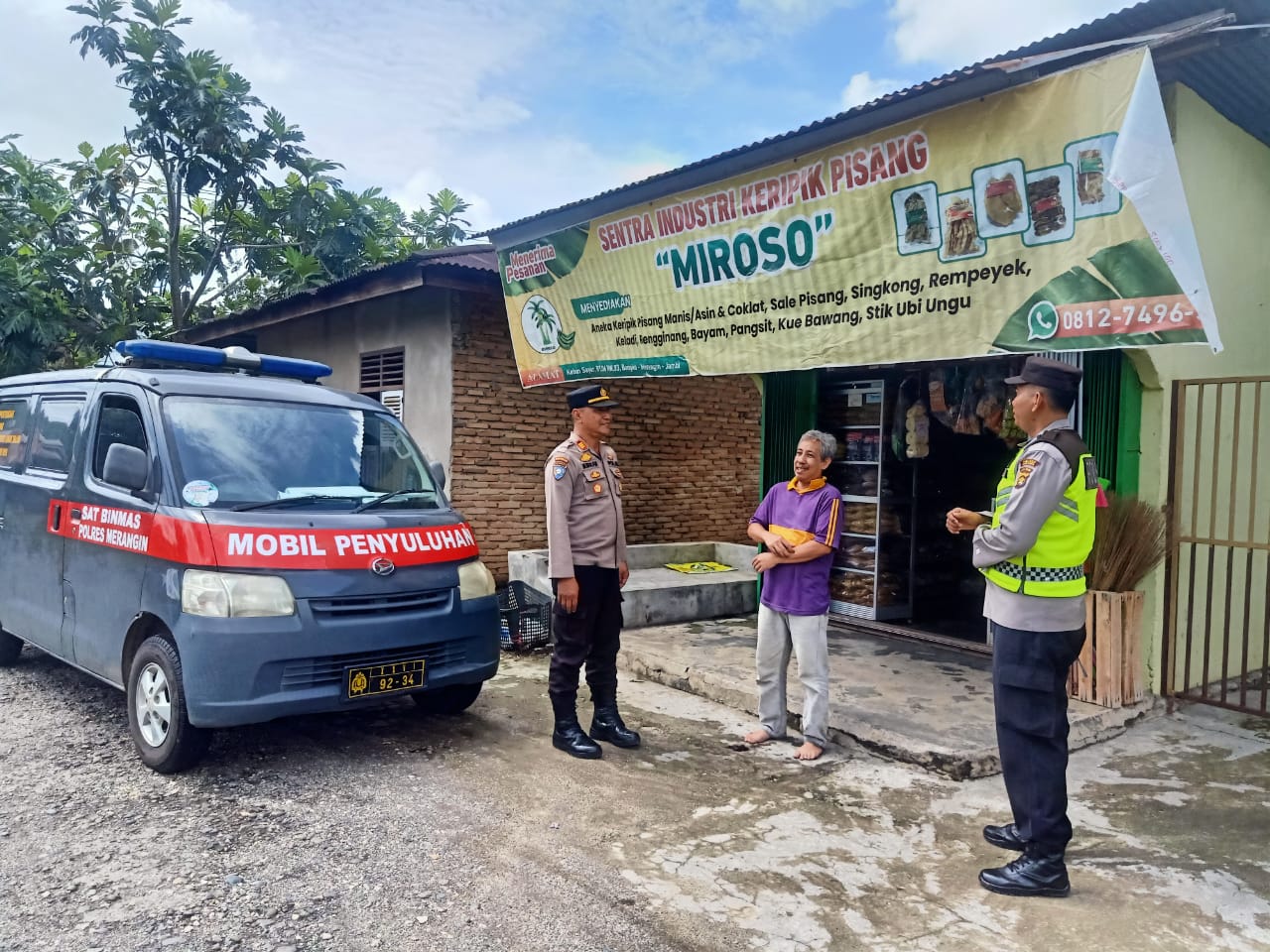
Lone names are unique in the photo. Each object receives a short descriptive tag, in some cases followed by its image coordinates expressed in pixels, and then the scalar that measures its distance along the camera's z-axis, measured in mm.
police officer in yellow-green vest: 3219
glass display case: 7605
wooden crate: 5145
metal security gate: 5172
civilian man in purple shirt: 4719
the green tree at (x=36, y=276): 13055
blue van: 4070
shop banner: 3969
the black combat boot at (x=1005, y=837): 3578
